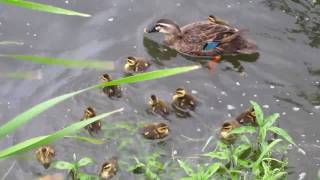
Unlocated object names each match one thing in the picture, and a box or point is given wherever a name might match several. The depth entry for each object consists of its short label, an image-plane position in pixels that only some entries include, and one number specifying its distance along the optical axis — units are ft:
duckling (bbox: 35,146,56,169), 30.32
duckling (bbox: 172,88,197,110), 33.19
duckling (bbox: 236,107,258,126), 31.99
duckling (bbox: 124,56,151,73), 35.97
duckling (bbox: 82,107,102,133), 31.94
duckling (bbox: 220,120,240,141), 30.83
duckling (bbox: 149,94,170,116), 33.01
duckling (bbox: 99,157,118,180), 28.84
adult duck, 38.01
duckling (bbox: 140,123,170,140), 31.48
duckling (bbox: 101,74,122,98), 34.83
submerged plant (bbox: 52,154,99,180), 27.61
